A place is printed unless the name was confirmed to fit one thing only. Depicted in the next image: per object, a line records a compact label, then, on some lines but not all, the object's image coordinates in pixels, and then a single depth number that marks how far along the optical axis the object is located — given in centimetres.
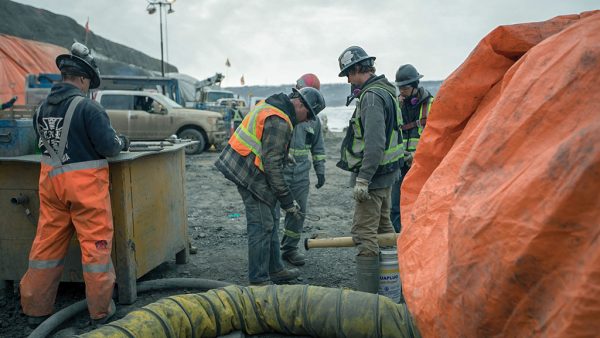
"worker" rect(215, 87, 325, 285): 346
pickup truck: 1305
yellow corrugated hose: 267
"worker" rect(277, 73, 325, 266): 475
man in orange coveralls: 307
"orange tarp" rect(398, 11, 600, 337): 98
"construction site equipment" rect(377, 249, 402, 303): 345
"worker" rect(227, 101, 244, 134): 1805
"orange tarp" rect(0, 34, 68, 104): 1720
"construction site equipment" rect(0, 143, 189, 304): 338
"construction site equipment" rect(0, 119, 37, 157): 344
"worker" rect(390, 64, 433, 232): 486
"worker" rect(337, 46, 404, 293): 335
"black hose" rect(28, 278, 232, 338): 332
